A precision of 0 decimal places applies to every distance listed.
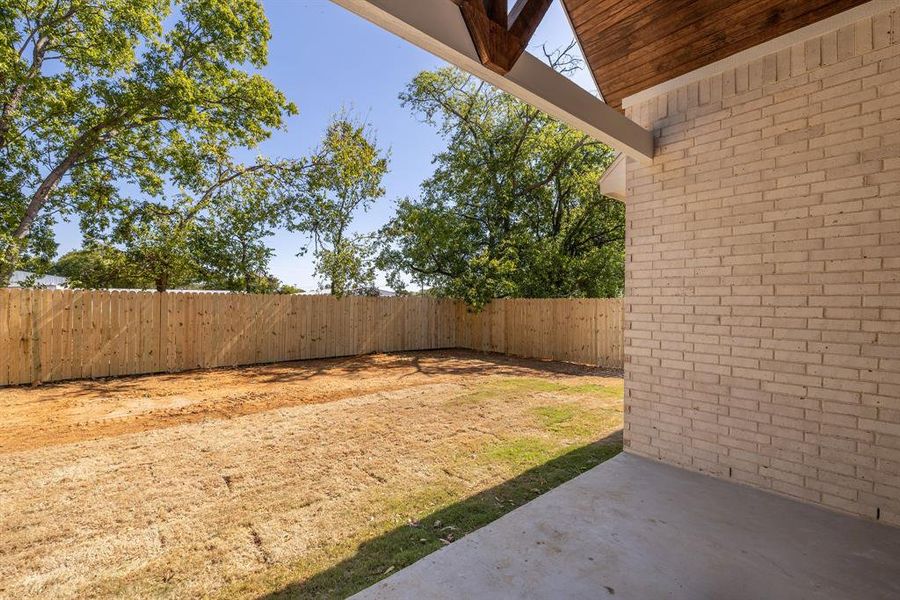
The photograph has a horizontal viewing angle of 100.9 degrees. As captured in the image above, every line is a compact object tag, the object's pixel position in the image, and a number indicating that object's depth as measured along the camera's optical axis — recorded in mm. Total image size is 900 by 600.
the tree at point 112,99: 8234
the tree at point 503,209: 13266
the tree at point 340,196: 11961
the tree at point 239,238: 11578
